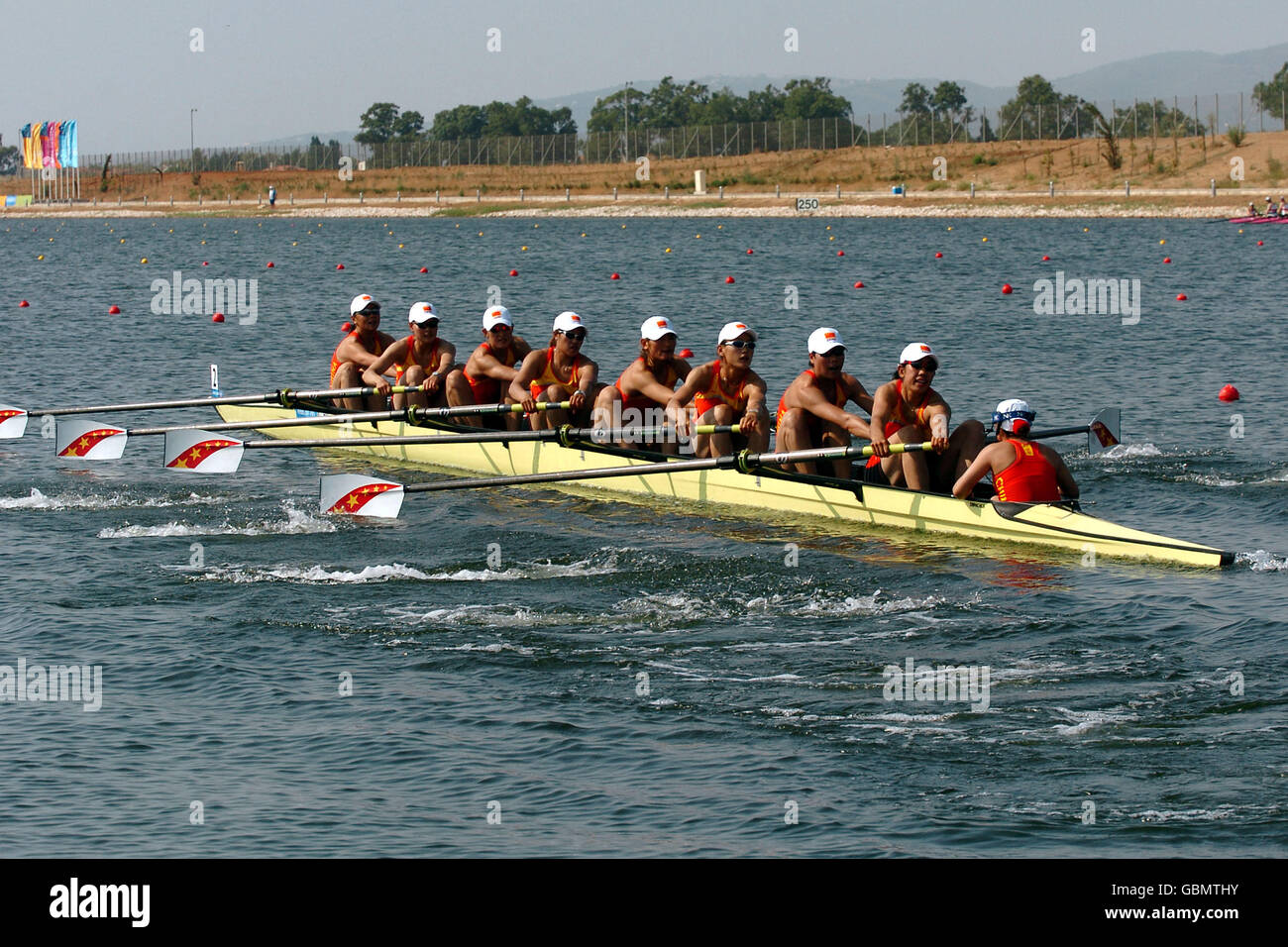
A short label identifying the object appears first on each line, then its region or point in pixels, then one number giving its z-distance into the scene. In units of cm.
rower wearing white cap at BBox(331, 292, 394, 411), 2120
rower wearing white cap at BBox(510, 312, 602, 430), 1842
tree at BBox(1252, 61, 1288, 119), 8338
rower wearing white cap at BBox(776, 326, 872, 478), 1555
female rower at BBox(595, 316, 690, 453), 1720
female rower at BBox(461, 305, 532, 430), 1950
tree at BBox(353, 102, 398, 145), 17412
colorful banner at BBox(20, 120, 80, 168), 12769
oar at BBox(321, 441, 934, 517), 1587
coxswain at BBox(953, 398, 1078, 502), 1441
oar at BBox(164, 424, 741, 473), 1803
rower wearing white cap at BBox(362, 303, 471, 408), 2036
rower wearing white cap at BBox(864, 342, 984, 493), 1473
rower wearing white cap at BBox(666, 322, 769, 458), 1625
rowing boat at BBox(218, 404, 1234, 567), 1415
